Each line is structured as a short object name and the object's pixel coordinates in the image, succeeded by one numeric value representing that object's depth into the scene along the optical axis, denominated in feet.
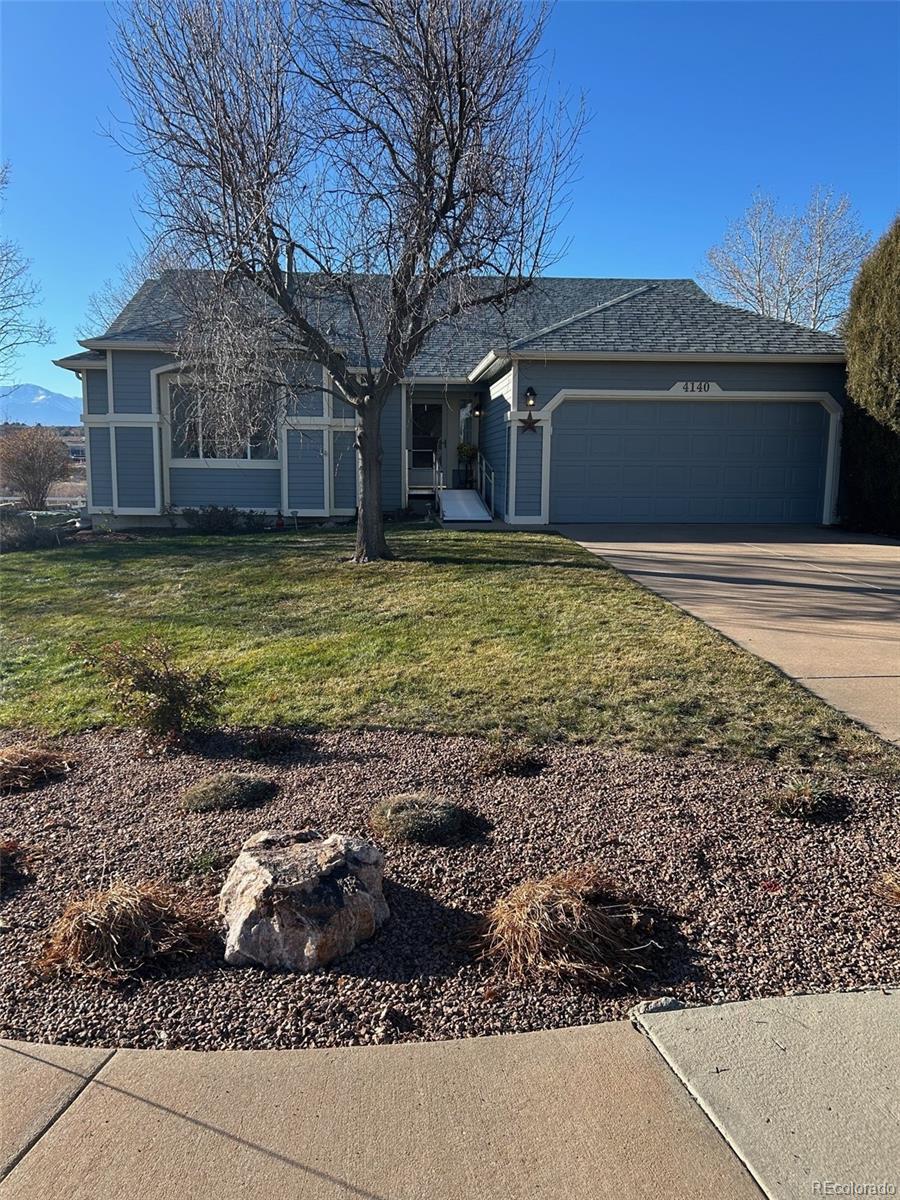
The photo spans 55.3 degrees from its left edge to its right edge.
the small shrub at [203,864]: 11.83
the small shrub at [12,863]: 11.75
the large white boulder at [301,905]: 9.70
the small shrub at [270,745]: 16.33
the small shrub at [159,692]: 16.69
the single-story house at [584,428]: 50.24
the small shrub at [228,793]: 13.87
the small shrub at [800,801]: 13.12
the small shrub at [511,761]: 15.07
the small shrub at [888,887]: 10.91
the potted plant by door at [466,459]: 63.57
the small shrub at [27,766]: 15.20
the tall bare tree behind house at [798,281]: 107.96
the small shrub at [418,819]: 12.60
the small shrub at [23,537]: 46.19
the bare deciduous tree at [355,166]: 30.50
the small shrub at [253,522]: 51.69
